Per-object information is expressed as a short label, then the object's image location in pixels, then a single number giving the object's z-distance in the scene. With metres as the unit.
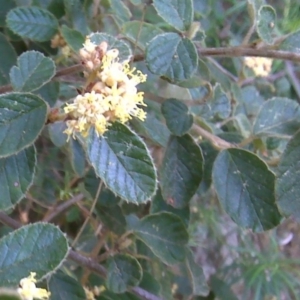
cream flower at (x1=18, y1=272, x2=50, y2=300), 0.30
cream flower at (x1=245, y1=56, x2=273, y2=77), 0.42
